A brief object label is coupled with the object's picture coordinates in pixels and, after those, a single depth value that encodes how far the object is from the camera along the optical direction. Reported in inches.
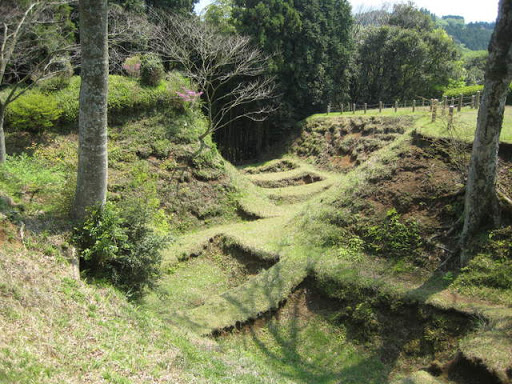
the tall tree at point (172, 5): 1121.4
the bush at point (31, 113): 677.9
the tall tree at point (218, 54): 876.0
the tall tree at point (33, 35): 557.0
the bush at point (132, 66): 848.3
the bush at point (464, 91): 1314.8
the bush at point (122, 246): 339.3
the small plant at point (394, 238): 450.4
